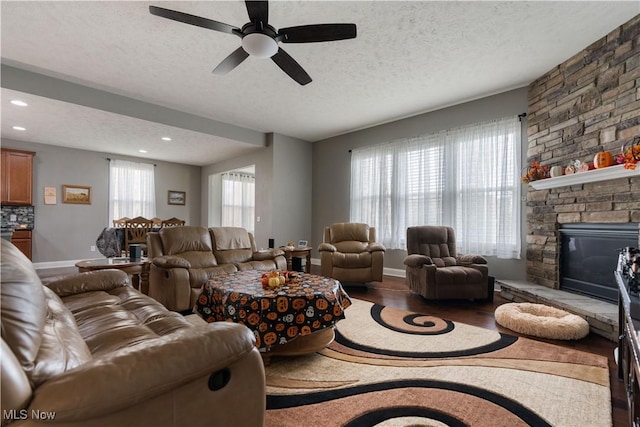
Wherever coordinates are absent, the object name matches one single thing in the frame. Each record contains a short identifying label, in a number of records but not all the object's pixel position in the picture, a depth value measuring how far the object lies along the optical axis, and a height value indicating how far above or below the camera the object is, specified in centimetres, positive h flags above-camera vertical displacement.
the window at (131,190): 702 +62
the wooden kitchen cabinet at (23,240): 585 -48
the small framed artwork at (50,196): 623 +40
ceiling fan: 215 +139
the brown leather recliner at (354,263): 429 -67
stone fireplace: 281 +92
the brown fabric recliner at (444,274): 349 -68
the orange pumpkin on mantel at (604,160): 285 +54
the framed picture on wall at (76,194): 645 +46
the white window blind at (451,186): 413 +48
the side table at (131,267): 286 -51
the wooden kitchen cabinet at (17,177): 570 +73
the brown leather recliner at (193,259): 309 -51
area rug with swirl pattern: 150 -100
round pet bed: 244 -90
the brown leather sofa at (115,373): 69 -43
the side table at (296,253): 474 -60
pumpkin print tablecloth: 195 -62
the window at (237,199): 824 +46
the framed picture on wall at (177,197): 801 +49
